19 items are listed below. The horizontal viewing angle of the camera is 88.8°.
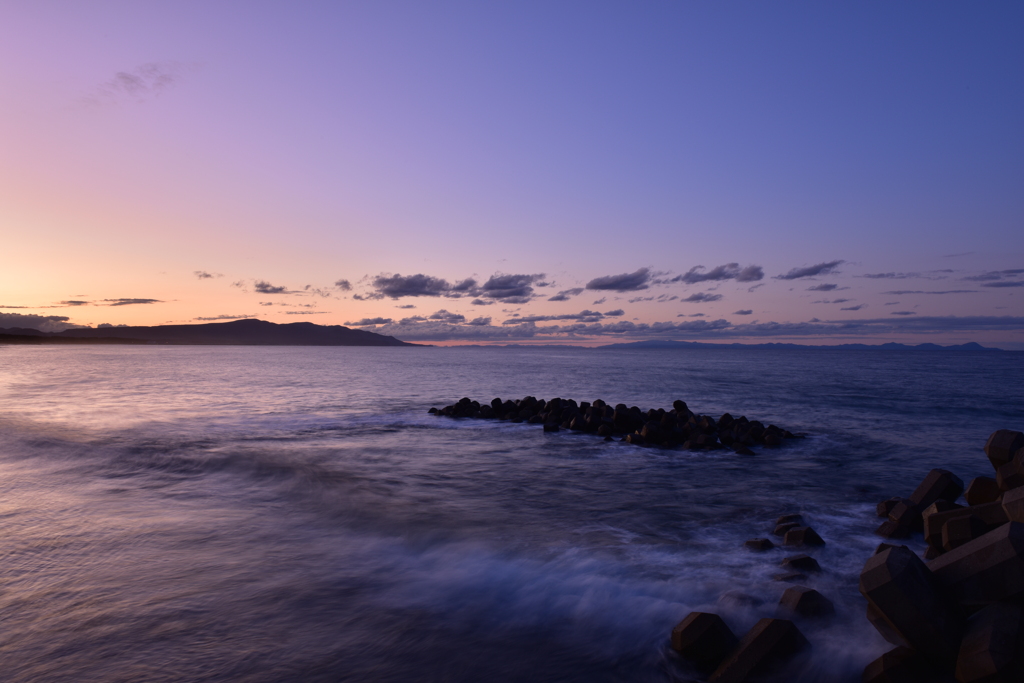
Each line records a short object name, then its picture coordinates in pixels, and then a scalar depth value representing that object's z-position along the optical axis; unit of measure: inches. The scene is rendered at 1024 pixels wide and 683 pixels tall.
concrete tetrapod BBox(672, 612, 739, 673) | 198.7
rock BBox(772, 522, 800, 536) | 337.4
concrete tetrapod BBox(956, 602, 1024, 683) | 156.3
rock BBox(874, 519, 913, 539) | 330.6
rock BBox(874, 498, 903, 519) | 367.6
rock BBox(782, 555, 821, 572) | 280.2
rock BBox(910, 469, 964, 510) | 322.3
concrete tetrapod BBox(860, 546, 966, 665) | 166.6
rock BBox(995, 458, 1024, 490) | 274.5
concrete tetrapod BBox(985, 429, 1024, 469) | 299.5
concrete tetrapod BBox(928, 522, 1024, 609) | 168.1
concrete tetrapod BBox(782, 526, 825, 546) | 316.5
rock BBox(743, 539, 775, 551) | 309.7
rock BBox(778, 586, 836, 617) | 232.4
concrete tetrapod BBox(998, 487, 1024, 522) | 215.8
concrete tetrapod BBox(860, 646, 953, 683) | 171.0
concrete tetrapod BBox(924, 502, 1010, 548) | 237.5
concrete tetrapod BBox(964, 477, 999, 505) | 296.8
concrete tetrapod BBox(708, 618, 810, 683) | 188.2
